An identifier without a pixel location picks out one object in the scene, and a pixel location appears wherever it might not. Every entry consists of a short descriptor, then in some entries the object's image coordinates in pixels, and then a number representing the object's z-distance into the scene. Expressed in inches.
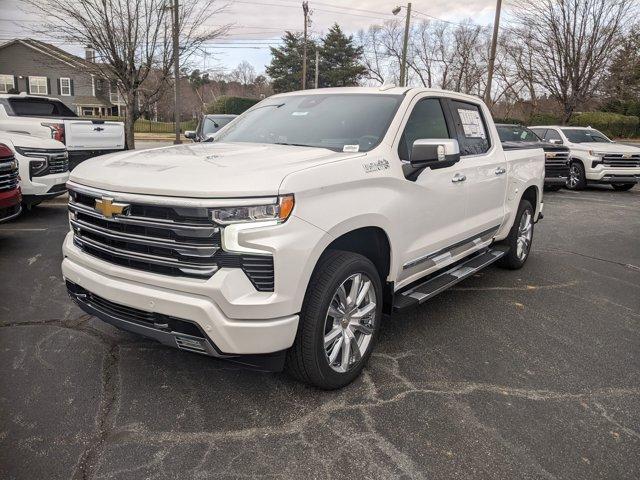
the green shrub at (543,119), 1509.4
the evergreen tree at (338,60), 2270.3
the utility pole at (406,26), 1273.9
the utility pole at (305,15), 1476.4
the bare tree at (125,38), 540.7
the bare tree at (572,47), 942.4
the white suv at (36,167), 289.7
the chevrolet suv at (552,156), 518.0
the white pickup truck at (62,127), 359.3
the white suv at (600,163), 542.0
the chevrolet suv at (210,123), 515.1
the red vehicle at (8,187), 219.9
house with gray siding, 598.2
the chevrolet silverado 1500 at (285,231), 99.9
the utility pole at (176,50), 592.0
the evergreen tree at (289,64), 2272.4
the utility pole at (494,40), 924.6
